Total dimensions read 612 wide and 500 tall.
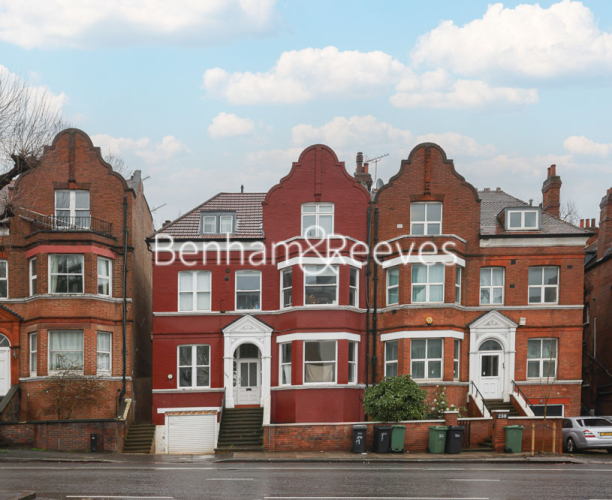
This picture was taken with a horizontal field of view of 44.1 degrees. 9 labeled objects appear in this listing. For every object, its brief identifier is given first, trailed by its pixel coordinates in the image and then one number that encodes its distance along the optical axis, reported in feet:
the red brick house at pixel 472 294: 101.19
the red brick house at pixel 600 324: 120.47
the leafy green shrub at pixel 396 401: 88.07
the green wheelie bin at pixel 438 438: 86.17
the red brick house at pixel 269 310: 100.37
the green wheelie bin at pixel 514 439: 86.58
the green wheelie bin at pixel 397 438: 86.33
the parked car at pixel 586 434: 90.33
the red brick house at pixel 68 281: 100.12
